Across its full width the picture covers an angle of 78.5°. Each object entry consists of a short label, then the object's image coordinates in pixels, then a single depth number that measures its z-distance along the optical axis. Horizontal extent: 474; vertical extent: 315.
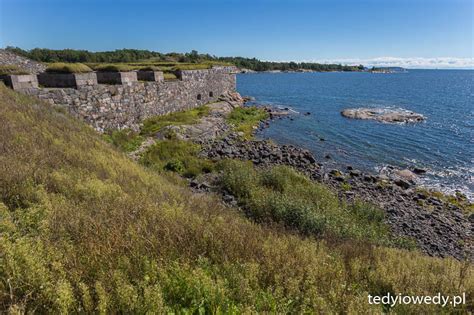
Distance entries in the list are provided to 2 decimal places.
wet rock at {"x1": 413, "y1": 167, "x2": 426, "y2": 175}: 18.75
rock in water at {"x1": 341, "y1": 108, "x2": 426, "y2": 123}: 34.00
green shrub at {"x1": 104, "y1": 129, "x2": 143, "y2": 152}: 15.04
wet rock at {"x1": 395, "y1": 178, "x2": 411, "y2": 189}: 16.54
